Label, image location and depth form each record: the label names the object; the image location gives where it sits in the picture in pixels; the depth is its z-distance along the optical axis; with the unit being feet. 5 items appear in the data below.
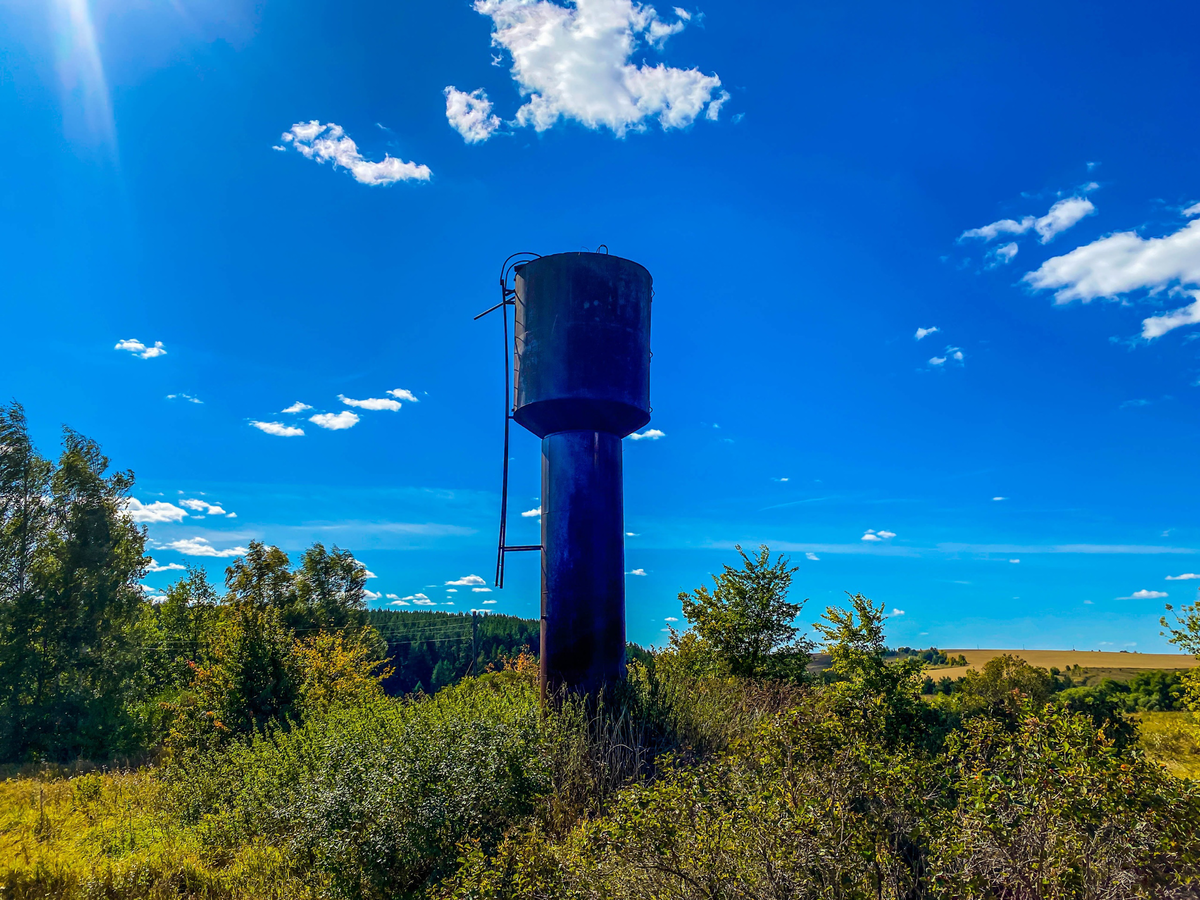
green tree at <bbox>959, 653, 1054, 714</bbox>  93.19
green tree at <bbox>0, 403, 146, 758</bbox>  88.22
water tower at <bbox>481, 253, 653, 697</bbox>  37.73
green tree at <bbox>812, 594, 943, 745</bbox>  29.76
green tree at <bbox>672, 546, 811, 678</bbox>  58.90
